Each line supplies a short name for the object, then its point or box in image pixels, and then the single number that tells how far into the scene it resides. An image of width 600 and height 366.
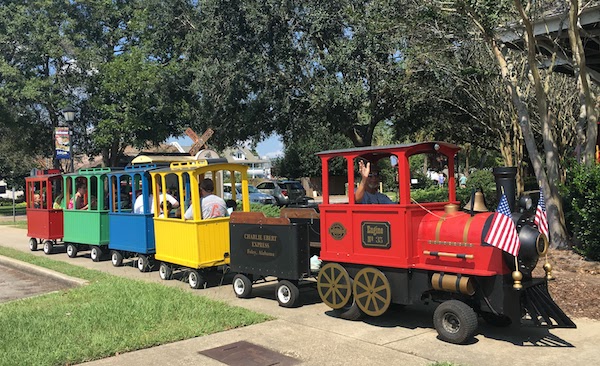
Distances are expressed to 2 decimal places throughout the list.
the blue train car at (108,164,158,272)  10.50
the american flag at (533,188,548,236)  5.71
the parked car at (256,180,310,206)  31.05
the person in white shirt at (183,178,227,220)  9.01
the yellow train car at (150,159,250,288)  8.84
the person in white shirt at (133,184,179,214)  10.16
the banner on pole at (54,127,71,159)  17.77
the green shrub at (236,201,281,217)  15.66
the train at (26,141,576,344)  5.59
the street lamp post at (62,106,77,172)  17.14
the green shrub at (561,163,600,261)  8.88
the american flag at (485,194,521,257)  5.23
